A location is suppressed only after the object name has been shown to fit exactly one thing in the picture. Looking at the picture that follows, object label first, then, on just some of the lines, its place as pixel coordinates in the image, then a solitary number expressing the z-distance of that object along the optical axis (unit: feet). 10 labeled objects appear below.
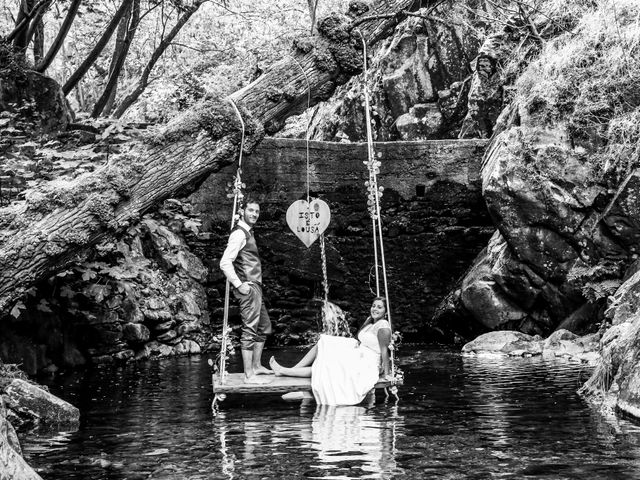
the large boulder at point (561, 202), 38.78
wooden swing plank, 24.02
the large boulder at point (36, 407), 22.18
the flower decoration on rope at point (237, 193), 24.50
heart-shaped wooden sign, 32.32
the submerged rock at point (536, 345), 34.60
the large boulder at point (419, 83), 56.80
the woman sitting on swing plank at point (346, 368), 24.81
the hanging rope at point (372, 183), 25.80
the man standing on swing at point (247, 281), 24.68
